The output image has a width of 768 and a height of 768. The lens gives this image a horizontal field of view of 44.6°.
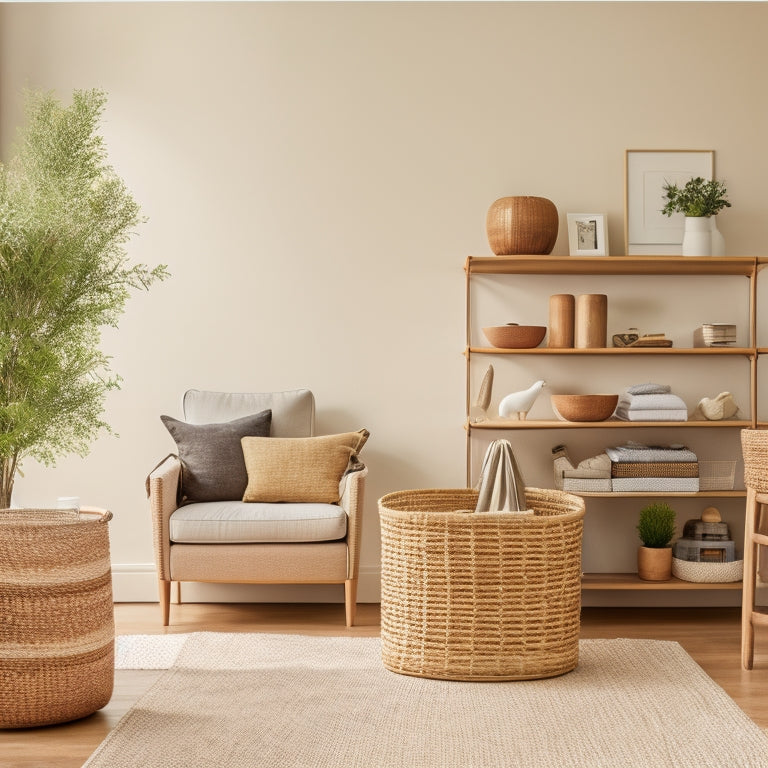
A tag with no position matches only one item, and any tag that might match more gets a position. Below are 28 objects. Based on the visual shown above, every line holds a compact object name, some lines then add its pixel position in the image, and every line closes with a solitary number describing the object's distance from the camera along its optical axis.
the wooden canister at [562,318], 4.16
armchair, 3.72
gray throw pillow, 4.03
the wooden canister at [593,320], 4.12
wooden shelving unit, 4.00
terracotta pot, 4.03
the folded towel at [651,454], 4.01
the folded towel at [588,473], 4.00
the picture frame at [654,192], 4.34
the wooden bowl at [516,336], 4.09
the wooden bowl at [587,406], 3.99
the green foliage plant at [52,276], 2.77
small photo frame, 4.27
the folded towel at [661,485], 3.99
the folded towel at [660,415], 4.03
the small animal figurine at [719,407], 4.08
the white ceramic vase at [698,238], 4.14
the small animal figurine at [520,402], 4.04
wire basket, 4.21
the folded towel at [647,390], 4.09
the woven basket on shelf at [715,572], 3.99
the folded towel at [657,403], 4.03
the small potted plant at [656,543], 4.03
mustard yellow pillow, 3.97
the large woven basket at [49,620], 2.53
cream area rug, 2.43
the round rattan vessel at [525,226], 4.05
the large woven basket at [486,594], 3.00
